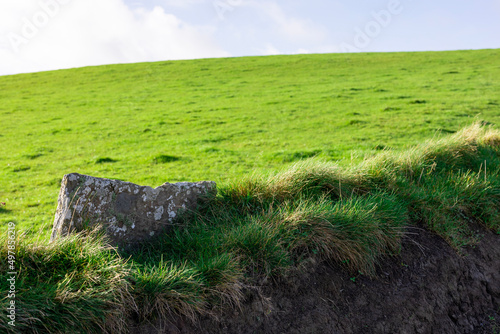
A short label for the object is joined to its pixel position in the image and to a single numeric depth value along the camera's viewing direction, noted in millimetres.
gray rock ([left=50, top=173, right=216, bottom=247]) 4375
